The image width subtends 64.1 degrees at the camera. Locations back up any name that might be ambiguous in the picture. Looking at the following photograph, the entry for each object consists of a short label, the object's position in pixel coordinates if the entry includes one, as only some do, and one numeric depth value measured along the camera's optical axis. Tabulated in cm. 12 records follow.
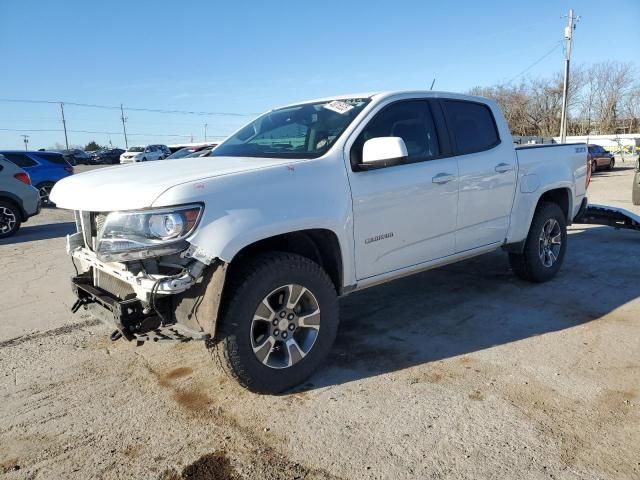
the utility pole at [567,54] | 3180
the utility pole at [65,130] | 8348
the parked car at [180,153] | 1973
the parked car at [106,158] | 5018
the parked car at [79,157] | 5037
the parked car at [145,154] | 3847
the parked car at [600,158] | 2652
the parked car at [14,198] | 1009
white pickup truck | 290
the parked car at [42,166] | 1430
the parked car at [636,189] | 1110
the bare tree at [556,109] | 6003
